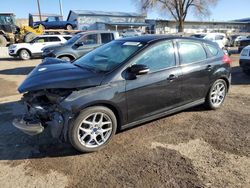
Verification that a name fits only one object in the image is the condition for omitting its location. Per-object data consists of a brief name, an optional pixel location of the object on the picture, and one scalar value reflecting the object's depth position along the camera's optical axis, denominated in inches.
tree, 1271.3
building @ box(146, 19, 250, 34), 1497.0
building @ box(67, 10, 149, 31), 1412.0
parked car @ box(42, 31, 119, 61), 314.8
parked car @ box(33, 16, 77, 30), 990.6
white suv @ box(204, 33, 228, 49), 624.6
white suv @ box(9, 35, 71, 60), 487.4
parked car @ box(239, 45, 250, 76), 268.7
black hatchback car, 109.4
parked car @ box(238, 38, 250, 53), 490.0
